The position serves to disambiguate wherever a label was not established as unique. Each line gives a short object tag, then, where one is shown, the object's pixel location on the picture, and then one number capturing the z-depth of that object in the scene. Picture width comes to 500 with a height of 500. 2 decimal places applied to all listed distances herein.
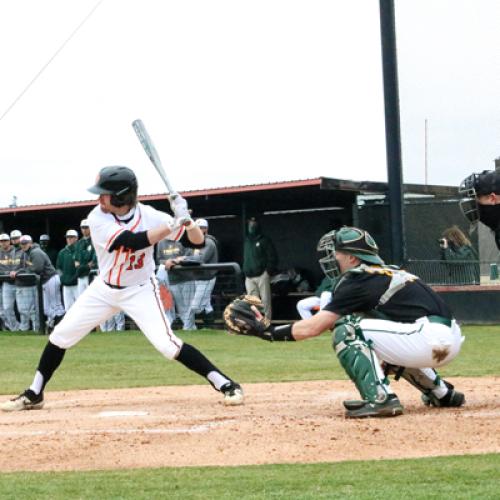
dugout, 30.28
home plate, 13.46
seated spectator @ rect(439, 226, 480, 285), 29.98
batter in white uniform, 13.48
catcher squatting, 11.85
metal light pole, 28.87
